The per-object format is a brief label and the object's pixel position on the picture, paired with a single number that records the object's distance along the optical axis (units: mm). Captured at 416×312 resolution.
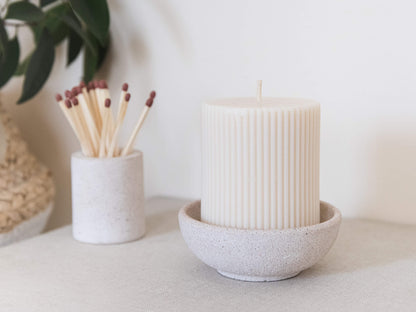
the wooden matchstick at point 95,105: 792
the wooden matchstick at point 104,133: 755
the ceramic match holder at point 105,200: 760
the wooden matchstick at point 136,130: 752
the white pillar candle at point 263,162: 584
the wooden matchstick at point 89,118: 769
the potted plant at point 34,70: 864
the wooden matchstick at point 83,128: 765
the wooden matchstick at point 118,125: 772
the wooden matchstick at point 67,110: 749
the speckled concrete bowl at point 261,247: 573
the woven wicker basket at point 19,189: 854
